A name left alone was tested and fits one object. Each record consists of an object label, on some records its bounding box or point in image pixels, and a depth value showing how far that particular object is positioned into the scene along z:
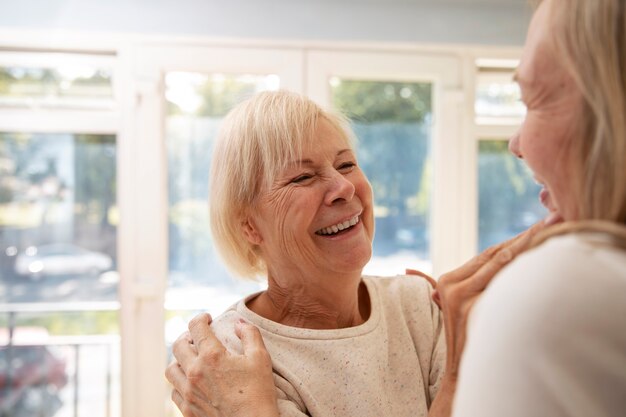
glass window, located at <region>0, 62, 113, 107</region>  3.32
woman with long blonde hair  0.48
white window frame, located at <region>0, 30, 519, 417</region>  3.33
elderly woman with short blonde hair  1.12
